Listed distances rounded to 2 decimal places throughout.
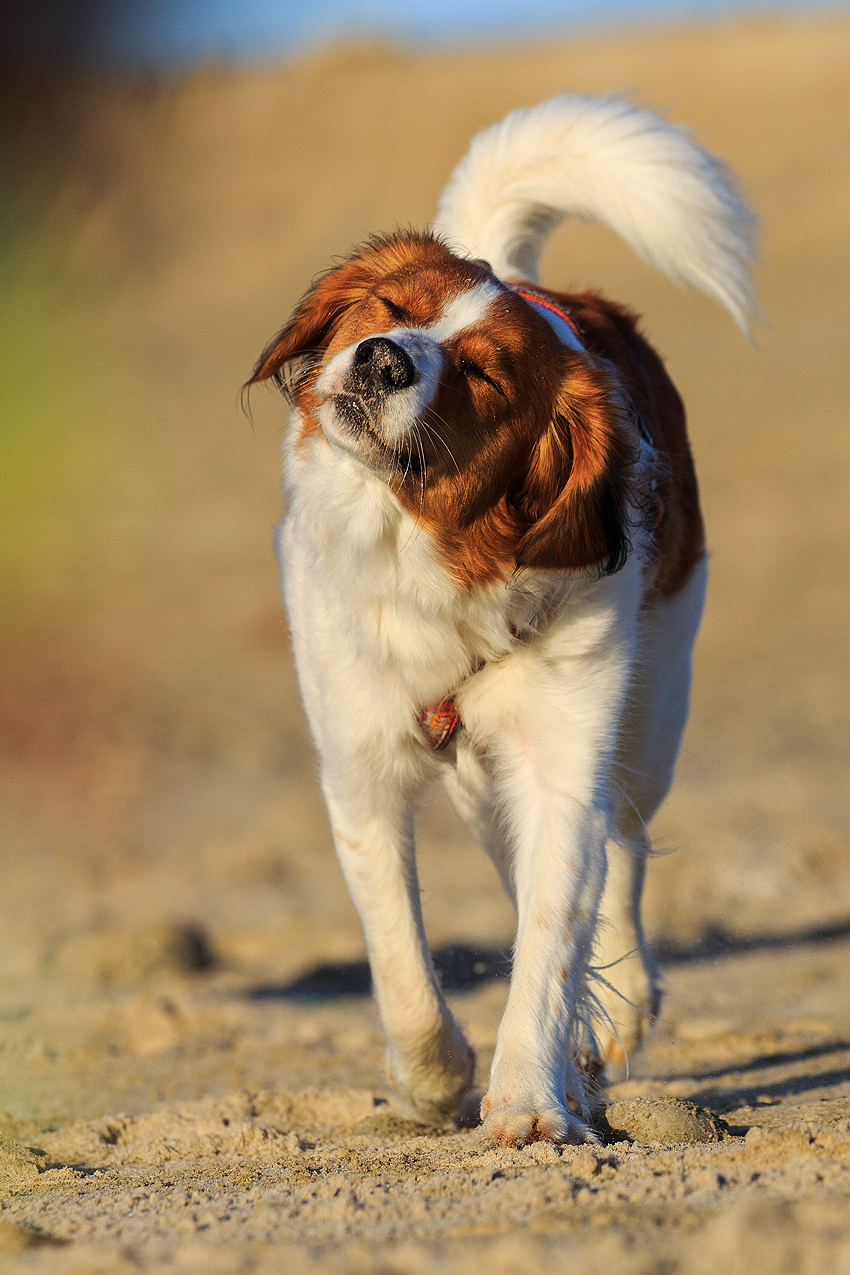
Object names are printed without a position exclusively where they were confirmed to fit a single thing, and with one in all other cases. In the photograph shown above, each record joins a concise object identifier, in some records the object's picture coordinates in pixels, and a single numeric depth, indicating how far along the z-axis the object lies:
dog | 6.40
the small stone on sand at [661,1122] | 6.12
